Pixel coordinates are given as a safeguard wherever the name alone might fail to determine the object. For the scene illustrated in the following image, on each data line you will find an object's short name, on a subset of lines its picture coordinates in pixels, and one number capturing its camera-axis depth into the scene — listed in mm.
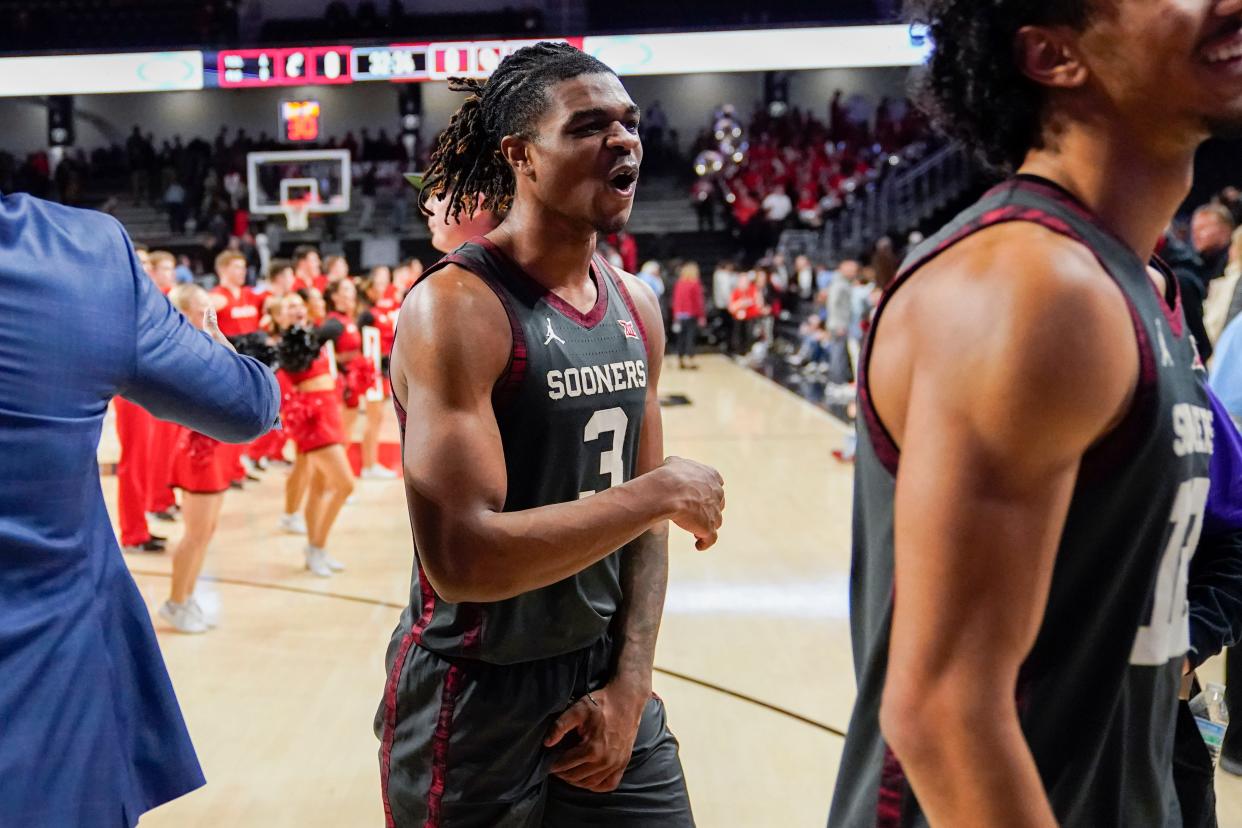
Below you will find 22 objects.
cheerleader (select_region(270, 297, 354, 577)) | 6324
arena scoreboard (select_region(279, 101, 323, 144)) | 21562
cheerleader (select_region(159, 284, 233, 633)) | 5309
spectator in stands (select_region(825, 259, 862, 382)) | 12695
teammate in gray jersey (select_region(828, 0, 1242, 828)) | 907
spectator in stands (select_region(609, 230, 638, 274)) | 18812
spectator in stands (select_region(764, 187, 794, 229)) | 21375
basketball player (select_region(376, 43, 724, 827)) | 1732
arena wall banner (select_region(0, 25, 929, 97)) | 15617
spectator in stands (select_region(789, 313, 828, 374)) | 15914
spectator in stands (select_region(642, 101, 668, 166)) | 24219
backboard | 16453
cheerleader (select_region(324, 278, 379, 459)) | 7852
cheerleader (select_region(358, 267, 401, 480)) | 9242
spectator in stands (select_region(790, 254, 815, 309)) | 18641
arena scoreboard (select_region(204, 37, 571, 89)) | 15516
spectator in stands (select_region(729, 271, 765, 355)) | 18375
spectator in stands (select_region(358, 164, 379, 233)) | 22328
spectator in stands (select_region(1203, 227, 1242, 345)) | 4742
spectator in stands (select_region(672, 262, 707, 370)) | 17469
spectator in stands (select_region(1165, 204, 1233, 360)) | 5191
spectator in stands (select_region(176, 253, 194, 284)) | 12059
